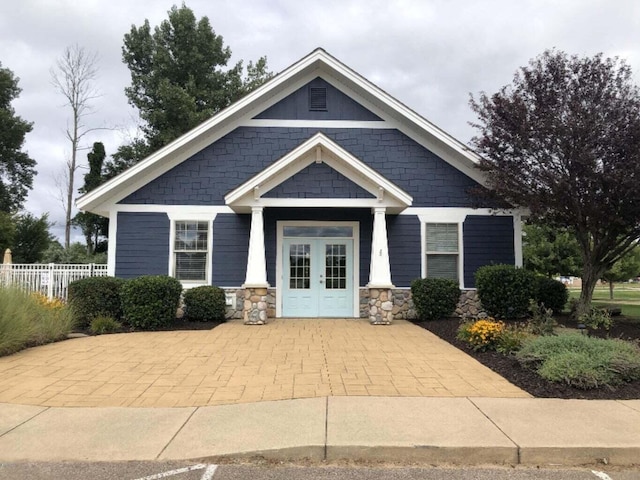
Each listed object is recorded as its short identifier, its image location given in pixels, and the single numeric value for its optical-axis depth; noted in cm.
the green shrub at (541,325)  842
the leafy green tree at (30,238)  2828
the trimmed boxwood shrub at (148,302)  1070
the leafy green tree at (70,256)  2112
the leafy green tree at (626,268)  2602
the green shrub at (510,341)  764
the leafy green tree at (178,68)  2753
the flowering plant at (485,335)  800
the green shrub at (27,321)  786
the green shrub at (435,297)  1182
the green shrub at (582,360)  592
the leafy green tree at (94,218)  2472
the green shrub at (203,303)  1168
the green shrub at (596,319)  987
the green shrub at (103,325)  1023
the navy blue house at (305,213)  1266
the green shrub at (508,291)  1121
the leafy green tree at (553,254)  2367
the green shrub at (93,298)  1094
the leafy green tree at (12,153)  3225
